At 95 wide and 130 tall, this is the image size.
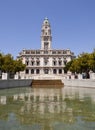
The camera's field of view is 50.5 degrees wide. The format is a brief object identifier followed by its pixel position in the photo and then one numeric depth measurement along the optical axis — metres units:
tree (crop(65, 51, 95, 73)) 24.62
